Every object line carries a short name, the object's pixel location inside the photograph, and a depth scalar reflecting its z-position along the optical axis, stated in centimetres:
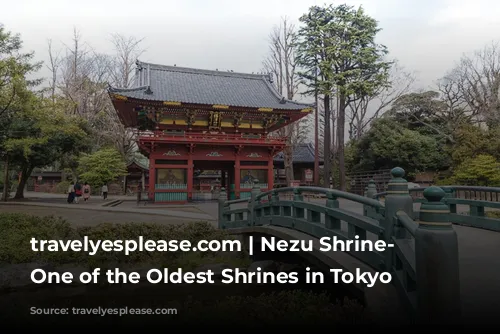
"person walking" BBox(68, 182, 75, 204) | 2034
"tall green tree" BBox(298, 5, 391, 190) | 2694
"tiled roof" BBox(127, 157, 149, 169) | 3547
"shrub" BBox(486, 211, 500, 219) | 1202
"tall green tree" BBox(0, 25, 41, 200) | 1644
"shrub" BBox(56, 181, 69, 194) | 3674
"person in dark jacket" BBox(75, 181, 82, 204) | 2096
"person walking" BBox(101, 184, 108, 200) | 2627
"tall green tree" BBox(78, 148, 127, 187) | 2669
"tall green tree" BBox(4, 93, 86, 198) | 1892
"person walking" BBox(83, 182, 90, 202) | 2273
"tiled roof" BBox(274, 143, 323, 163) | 3469
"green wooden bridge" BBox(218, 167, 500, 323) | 313
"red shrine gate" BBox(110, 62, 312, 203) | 2023
